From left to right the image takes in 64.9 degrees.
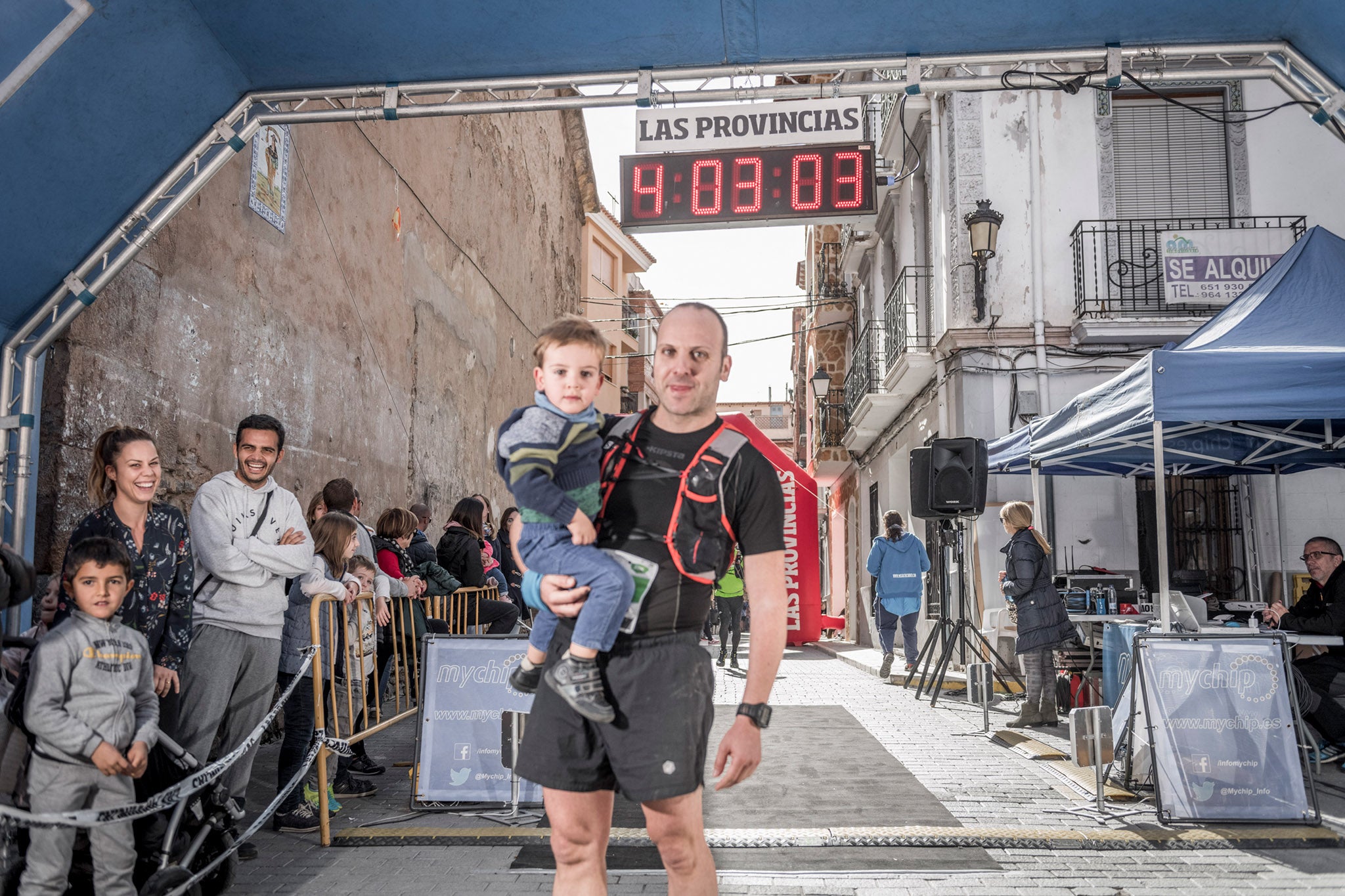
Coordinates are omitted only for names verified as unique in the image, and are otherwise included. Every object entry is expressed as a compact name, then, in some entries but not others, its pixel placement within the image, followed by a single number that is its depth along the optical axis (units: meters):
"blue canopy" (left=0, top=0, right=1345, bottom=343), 5.10
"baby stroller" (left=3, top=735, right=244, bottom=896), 3.92
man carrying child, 2.69
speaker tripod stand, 10.43
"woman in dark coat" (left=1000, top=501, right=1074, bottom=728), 8.90
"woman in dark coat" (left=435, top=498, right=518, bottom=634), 8.73
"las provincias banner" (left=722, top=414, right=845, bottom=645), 19.20
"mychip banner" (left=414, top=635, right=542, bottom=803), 5.83
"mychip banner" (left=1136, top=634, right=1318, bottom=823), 5.69
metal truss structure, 5.61
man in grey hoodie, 4.82
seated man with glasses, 7.35
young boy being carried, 2.65
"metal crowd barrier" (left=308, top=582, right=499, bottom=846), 5.43
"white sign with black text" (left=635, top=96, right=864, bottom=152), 6.79
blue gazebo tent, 6.75
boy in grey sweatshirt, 3.73
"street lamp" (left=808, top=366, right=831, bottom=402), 24.34
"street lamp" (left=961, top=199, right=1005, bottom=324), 13.31
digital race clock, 7.92
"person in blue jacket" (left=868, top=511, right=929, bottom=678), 12.80
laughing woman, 4.41
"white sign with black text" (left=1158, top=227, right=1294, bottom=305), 13.08
